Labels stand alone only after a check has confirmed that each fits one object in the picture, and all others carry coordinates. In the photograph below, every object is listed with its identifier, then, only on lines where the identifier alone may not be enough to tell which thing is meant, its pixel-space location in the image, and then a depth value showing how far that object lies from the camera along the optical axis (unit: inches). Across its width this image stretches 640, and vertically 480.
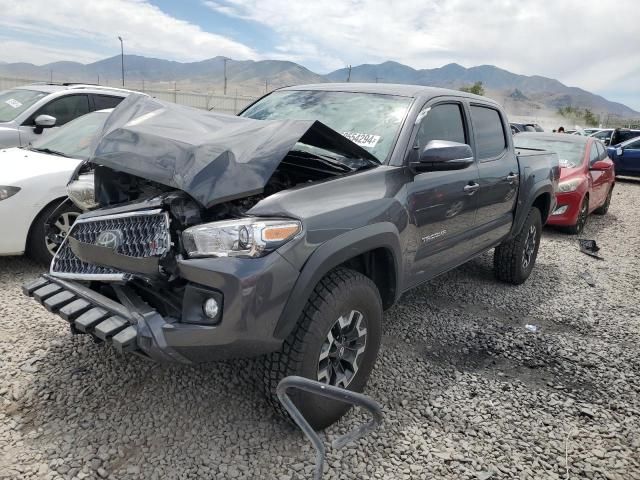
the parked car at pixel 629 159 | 582.2
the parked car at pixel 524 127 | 728.0
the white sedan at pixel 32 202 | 161.9
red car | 303.1
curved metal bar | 68.4
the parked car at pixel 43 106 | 253.4
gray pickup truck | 85.4
